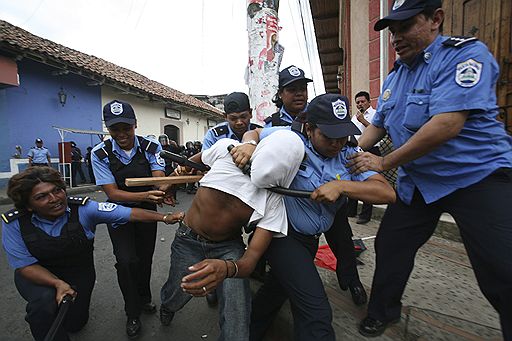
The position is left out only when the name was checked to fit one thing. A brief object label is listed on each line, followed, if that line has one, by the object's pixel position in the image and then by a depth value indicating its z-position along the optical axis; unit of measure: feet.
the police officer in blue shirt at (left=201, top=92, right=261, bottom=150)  9.02
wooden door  9.64
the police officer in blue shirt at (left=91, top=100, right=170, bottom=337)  7.02
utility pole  11.12
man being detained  4.83
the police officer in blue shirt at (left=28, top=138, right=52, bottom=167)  30.14
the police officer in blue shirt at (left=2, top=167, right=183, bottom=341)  6.02
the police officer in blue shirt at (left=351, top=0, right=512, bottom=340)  4.31
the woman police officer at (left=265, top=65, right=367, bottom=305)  6.88
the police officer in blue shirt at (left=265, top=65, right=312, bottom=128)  8.13
